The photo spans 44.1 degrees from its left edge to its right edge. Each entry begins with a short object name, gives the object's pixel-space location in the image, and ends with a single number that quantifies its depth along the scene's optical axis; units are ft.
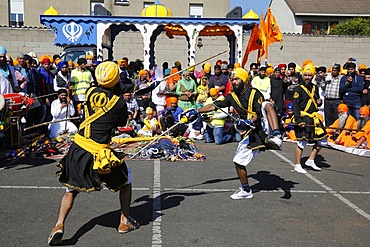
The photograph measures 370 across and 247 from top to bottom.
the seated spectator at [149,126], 35.47
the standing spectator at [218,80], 41.31
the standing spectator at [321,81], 42.57
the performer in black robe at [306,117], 26.27
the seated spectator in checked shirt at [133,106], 37.86
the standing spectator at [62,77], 36.76
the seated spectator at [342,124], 36.07
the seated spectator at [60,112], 34.73
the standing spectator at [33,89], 33.96
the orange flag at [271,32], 42.98
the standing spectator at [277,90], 41.04
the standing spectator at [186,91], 38.29
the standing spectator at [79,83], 37.19
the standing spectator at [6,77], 27.81
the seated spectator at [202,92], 39.78
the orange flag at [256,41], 43.01
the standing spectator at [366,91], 39.34
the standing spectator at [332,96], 40.29
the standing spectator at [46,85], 36.24
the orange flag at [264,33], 42.80
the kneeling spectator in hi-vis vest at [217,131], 35.55
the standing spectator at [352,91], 39.47
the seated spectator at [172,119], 35.78
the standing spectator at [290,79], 40.52
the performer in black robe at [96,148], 15.29
